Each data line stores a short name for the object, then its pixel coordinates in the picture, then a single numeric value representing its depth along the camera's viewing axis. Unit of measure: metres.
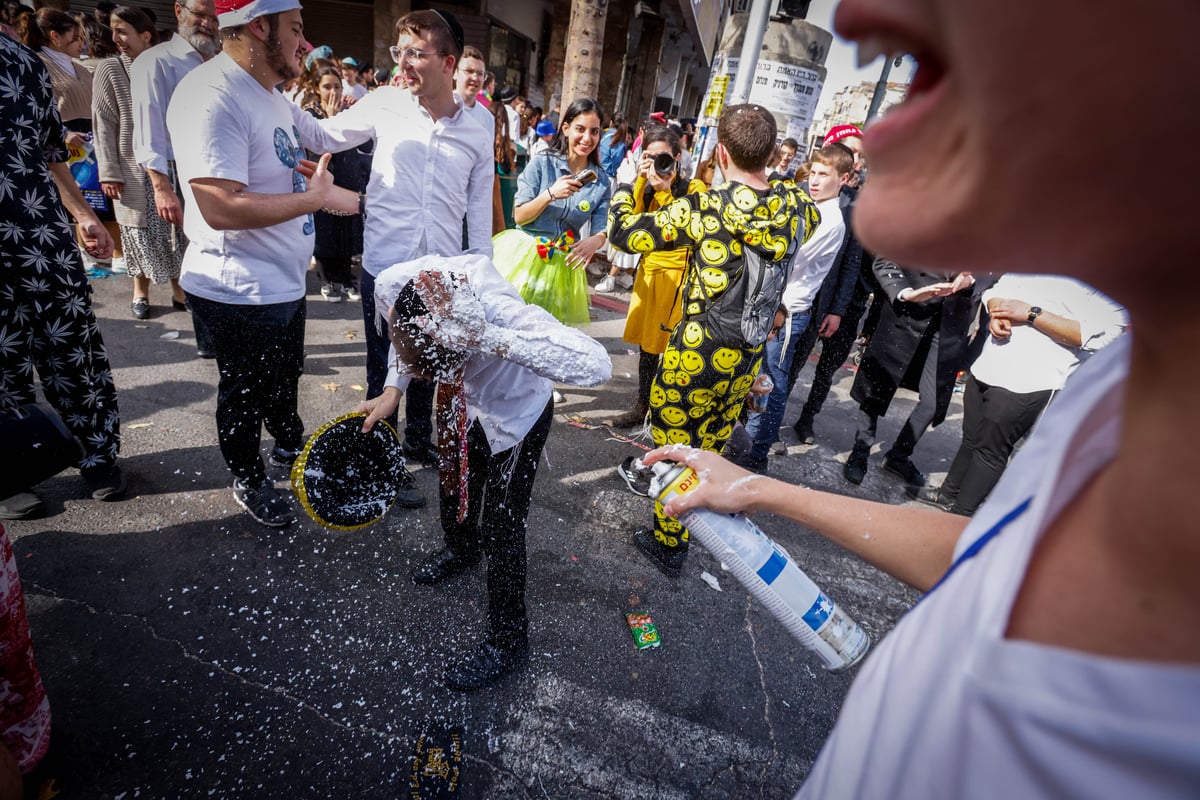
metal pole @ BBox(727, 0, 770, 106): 5.88
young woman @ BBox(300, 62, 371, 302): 5.61
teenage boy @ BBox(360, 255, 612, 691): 1.75
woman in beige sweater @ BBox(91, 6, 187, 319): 4.20
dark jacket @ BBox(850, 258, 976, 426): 4.09
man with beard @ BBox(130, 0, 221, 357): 3.11
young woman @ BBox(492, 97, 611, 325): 3.74
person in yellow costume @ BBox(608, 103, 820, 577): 2.73
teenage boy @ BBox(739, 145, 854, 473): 4.00
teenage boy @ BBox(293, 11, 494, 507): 3.00
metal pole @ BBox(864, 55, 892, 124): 12.12
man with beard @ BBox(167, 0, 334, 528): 2.26
